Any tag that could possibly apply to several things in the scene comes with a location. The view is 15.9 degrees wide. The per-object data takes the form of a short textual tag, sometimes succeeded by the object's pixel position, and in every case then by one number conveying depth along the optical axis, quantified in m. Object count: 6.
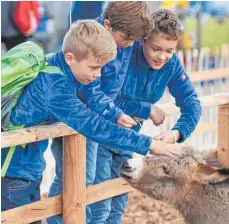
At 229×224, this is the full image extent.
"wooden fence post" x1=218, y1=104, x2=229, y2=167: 6.79
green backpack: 4.27
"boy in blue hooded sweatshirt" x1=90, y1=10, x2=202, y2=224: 5.23
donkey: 4.98
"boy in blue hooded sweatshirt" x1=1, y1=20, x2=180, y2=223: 4.30
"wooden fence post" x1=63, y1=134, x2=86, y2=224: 4.98
